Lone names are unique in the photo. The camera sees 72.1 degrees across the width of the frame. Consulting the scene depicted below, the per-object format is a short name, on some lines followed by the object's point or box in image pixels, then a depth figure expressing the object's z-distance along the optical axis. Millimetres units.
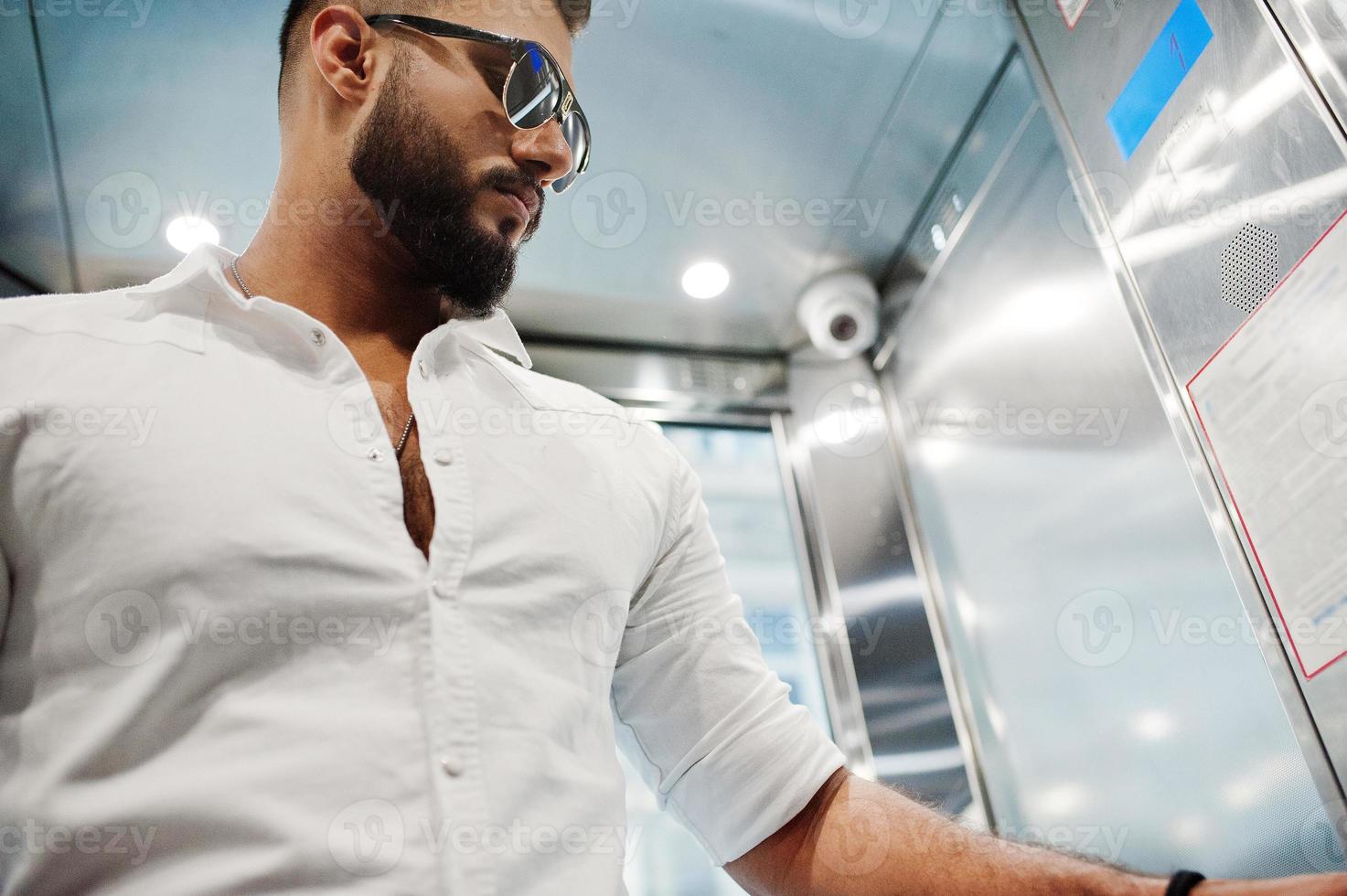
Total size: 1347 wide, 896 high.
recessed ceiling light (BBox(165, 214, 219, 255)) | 1846
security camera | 2172
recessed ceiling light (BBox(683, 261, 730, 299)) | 2127
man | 597
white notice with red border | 901
